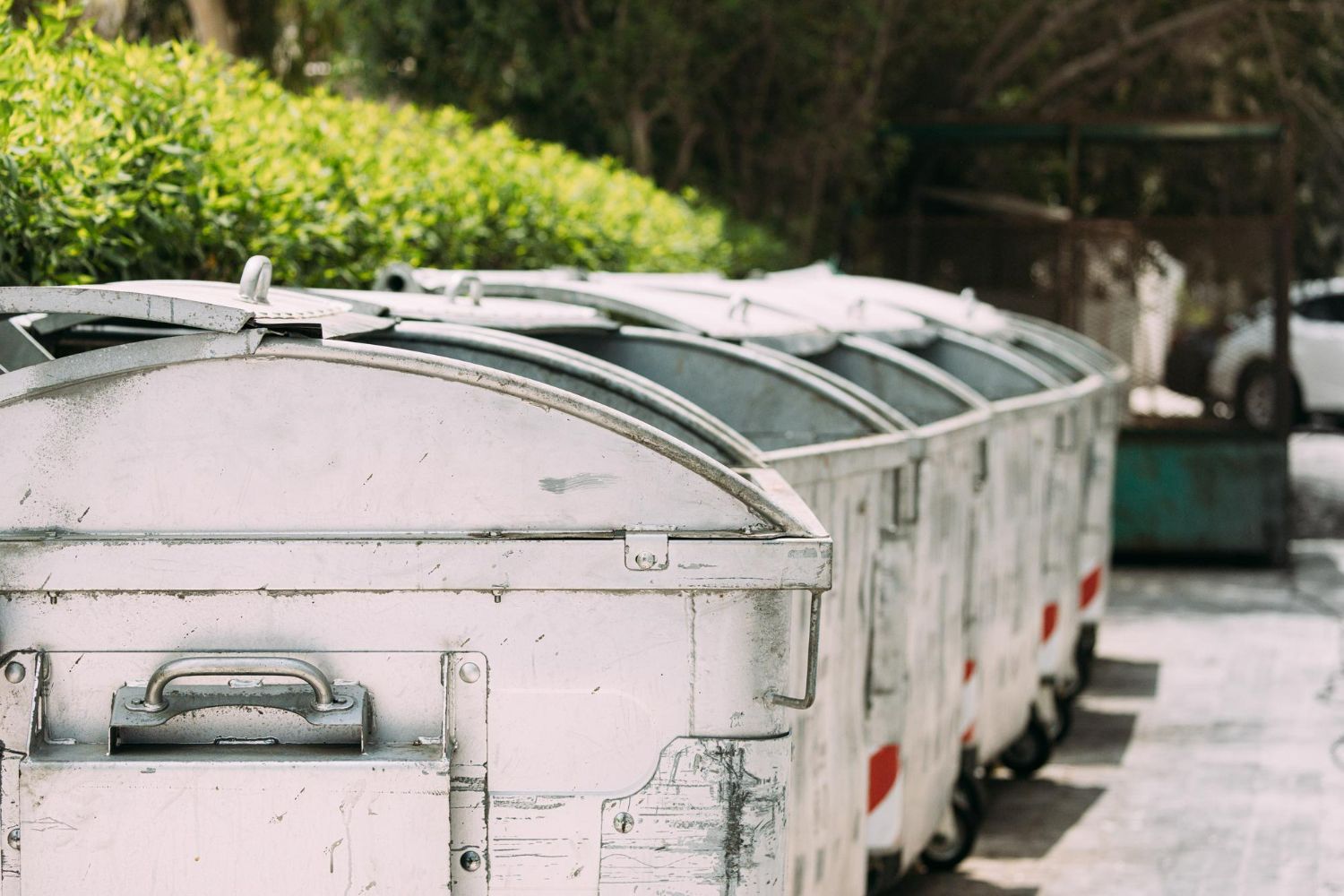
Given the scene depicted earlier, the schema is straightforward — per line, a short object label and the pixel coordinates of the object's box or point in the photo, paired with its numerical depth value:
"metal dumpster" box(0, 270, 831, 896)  4.73
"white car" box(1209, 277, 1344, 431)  31.39
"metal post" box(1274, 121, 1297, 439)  20.62
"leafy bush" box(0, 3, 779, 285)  7.19
